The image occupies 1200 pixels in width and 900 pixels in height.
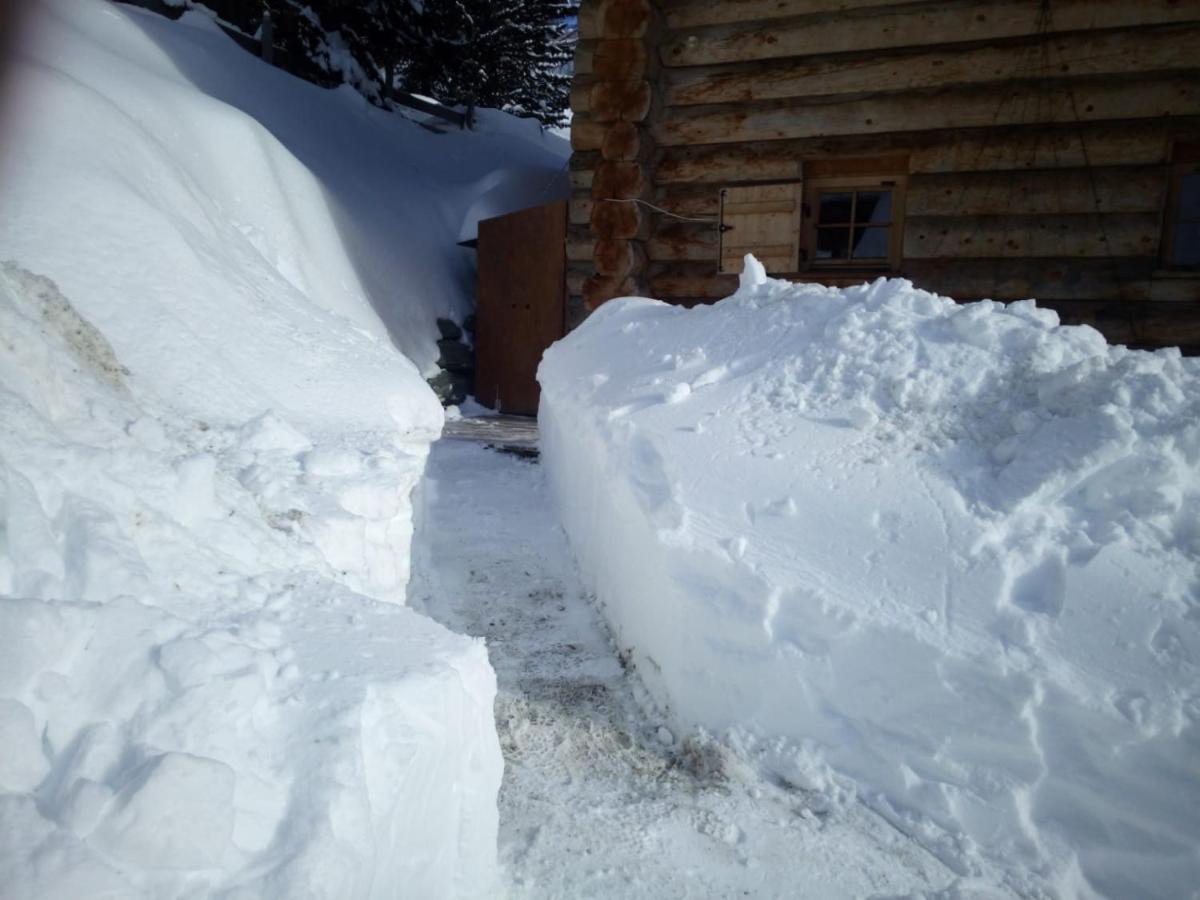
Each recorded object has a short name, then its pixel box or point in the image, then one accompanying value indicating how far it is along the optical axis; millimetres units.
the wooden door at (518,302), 7316
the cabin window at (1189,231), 8656
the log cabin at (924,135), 4871
